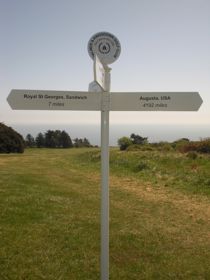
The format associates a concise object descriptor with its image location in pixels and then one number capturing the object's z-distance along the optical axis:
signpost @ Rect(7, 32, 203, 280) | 2.75
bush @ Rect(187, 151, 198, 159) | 12.19
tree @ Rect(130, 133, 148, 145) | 20.47
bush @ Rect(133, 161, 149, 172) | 11.69
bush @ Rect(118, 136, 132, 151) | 19.30
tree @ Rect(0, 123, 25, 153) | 19.59
